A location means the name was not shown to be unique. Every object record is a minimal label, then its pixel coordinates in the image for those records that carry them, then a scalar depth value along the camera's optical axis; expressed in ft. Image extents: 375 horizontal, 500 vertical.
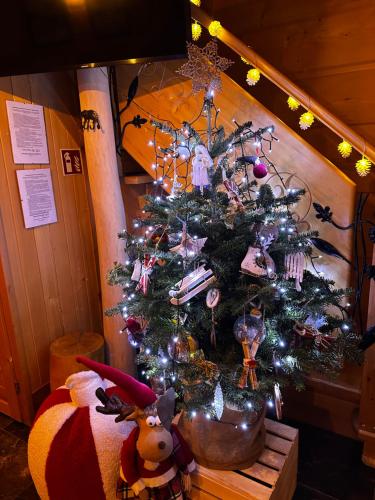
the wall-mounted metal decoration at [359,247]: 4.70
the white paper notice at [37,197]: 5.96
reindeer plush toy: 3.63
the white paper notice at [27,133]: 5.76
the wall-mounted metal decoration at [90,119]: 5.58
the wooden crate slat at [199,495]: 4.04
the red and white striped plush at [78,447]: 3.95
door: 5.89
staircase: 5.04
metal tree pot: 3.95
